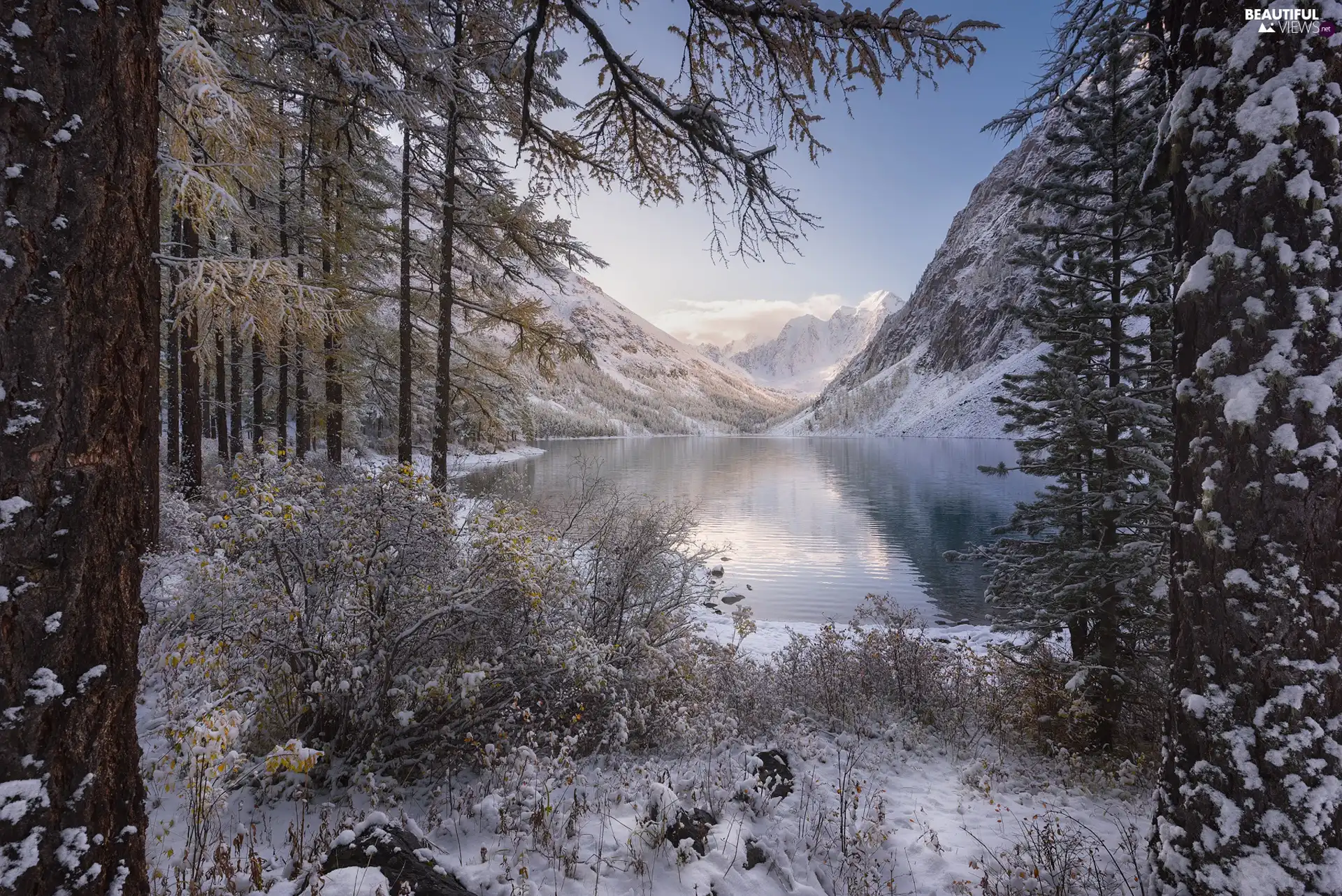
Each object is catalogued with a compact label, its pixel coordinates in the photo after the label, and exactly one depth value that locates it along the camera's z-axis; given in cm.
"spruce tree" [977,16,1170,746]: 592
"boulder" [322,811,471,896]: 256
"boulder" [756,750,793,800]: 417
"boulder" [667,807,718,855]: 338
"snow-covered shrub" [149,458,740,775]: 382
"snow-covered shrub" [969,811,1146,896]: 307
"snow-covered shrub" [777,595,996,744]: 663
